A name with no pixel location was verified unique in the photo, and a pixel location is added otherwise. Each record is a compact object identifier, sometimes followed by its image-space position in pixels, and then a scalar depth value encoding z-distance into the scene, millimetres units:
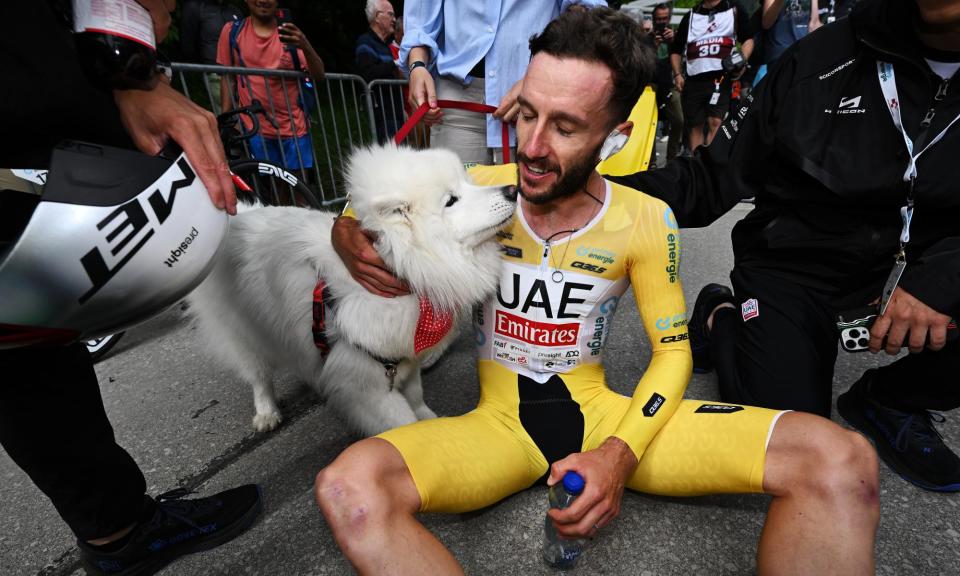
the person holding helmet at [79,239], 888
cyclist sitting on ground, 1152
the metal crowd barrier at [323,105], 3533
